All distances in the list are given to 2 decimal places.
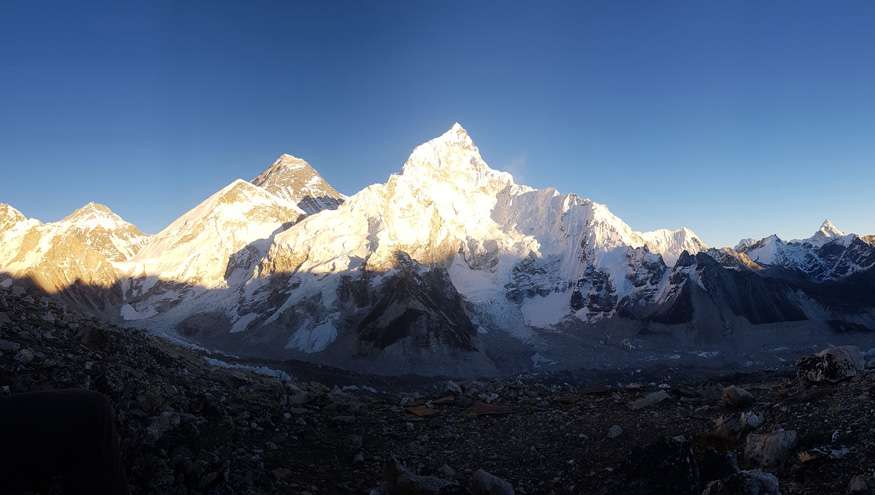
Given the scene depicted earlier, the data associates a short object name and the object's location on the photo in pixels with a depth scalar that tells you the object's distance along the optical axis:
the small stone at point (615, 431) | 14.67
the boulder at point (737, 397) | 15.52
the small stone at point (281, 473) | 12.53
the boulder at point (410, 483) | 10.84
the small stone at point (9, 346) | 12.41
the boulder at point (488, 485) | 11.22
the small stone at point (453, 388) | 24.14
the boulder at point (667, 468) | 9.98
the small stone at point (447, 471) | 13.14
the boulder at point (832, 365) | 15.05
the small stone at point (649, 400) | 17.52
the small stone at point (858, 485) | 8.48
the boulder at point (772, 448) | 10.73
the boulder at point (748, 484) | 8.71
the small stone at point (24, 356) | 12.29
